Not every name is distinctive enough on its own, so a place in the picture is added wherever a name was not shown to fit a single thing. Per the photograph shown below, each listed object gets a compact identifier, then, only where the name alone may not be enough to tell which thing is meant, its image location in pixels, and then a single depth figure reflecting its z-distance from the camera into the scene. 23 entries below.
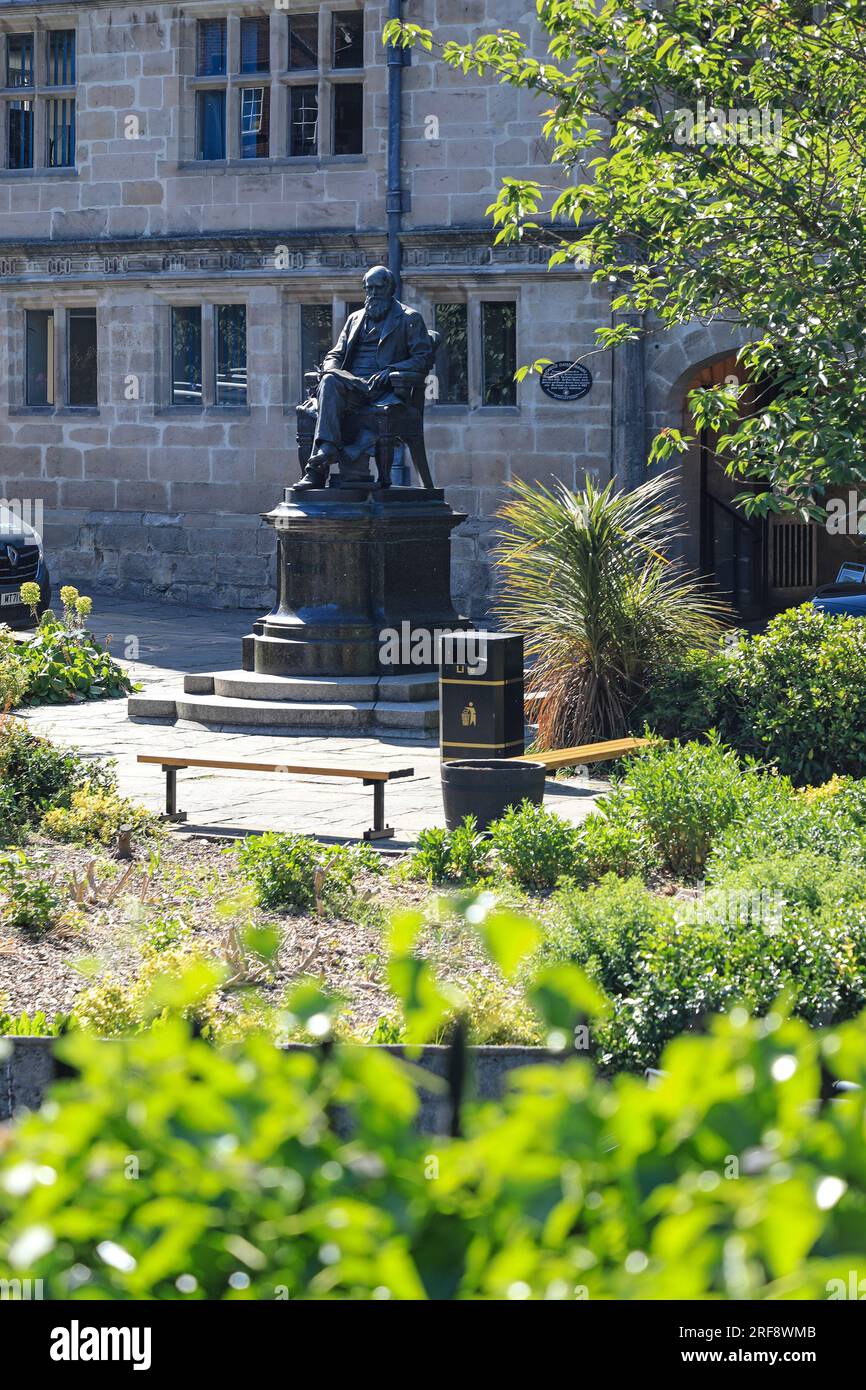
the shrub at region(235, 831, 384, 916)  15.28
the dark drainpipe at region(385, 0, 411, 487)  42.12
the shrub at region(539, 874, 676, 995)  11.59
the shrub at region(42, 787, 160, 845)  18.03
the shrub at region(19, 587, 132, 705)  29.59
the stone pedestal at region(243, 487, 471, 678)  27.61
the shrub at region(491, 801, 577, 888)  15.79
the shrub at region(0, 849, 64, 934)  14.47
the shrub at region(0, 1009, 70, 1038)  11.06
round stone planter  18.08
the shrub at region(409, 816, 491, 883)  16.02
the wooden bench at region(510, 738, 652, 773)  20.06
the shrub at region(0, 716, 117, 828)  19.12
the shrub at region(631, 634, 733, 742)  21.80
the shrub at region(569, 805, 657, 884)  16.02
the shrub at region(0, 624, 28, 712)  21.56
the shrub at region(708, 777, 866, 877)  13.98
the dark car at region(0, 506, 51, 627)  36.12
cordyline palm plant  23.45
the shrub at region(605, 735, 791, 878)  16.14
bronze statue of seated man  28.62
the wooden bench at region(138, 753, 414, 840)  18.31
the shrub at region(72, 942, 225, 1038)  11.32
